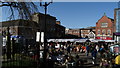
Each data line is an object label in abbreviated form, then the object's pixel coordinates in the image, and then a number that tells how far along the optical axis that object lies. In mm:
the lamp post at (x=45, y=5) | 9746
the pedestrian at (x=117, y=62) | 9385
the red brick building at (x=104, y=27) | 47975
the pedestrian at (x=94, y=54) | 12159
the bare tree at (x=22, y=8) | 8267
